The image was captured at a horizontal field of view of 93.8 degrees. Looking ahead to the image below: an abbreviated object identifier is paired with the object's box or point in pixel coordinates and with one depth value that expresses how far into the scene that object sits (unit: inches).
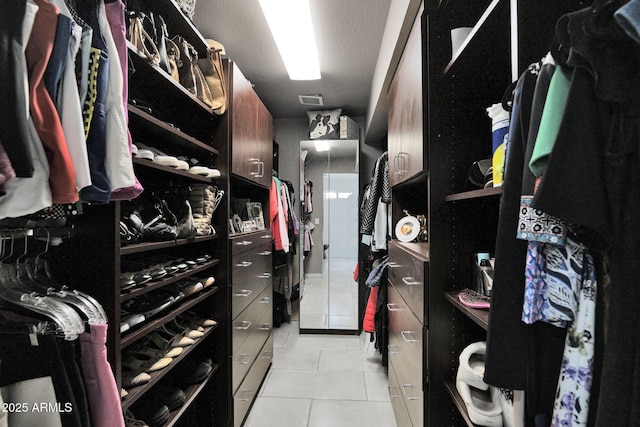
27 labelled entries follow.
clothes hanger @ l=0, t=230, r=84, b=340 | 28.2
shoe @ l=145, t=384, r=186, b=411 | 48.8
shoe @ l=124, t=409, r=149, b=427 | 41.8
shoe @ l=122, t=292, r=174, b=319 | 43.5
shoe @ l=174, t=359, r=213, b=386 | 56.7
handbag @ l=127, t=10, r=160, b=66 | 40.4
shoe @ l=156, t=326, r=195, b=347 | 52.9
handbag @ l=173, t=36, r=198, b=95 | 54.0
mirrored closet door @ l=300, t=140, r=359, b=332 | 129.9
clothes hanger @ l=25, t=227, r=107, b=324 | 31.4
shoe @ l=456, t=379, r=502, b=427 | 35.1
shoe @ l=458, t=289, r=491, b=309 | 37.6
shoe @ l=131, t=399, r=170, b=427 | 44.6
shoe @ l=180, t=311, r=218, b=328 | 60.9
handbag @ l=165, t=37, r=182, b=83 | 50.5
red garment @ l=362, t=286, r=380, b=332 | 97.1
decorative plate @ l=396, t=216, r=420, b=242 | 70.1
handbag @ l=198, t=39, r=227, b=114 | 61.6
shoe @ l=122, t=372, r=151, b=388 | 40.9
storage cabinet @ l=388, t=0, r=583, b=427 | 46.1
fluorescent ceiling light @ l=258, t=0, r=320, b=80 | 66.4
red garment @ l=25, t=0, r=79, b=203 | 23.3
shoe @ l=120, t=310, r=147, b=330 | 38.5
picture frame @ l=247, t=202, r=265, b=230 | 91.1
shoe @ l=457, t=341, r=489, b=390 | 38.0
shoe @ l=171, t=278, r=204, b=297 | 53.6
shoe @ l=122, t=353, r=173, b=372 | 44.3
